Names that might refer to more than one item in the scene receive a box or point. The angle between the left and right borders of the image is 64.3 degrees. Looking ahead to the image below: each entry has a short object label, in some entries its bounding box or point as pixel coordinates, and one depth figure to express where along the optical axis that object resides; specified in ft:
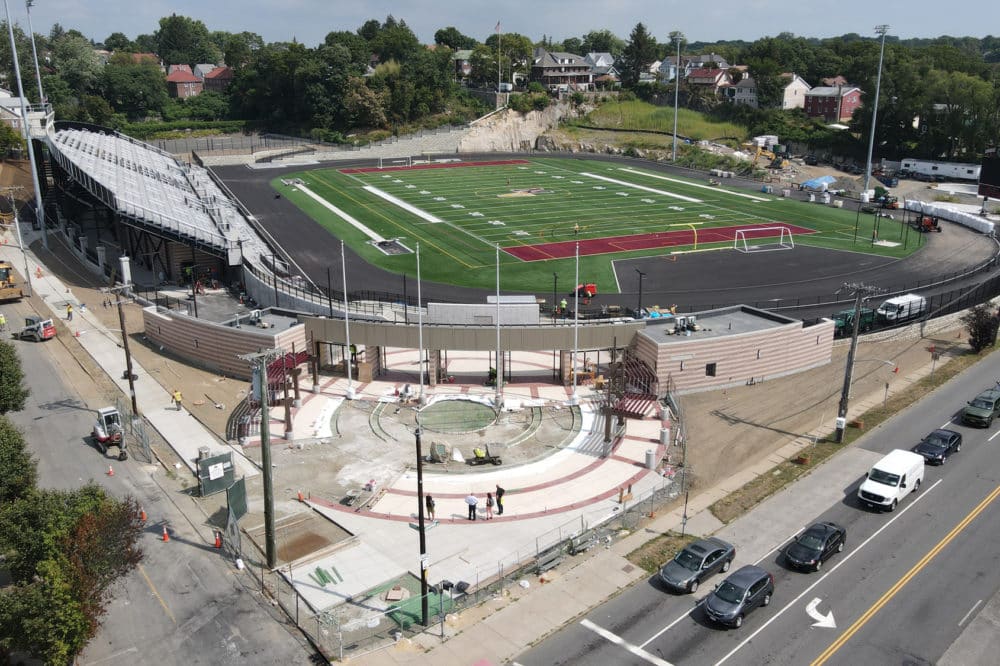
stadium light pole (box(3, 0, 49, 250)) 241.76
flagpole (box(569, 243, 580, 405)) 140.46
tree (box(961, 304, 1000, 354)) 165.68
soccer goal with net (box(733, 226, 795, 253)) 250.37
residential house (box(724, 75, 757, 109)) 539.70
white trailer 374.02
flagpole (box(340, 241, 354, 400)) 143.95
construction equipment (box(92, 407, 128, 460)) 120.26
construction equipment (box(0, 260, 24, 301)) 194.70
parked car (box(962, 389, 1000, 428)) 129.90
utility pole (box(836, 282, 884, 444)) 126.11
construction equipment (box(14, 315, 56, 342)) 169.27
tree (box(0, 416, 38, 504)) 89.04
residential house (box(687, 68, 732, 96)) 566.35
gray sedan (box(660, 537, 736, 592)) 86.28
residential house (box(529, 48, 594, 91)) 597.52
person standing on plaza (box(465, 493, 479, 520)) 103.76
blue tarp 340.39
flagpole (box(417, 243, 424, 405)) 140.36
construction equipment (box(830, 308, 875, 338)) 171.32
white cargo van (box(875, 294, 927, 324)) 177.37
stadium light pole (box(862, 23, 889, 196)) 326.44
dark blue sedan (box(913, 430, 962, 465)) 117.08
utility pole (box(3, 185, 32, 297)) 278.63
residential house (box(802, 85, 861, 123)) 506.89
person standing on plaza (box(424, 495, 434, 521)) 103.34
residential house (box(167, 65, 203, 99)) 631.56
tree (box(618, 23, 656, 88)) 616.80
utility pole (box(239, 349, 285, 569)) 84.27
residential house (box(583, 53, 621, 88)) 603.59
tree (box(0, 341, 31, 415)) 117.70
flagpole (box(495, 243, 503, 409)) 140.46
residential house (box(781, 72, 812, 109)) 537.65
